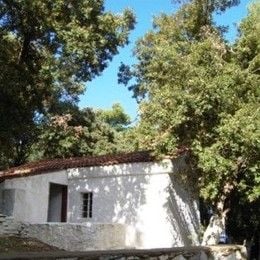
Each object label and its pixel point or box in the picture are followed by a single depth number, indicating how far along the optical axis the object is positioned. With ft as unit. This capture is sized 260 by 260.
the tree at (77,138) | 70.28
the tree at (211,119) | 39.42
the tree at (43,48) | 46.47
